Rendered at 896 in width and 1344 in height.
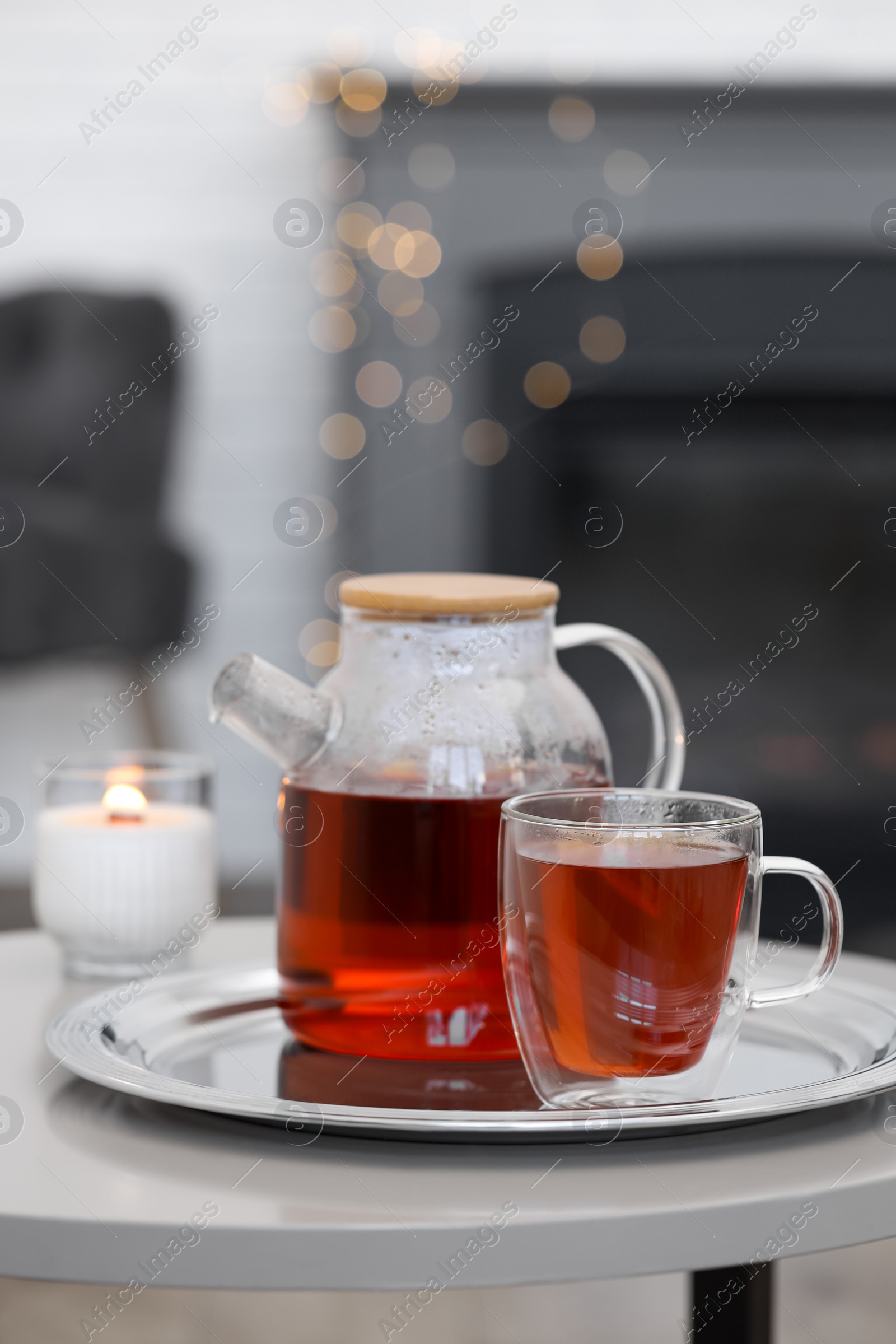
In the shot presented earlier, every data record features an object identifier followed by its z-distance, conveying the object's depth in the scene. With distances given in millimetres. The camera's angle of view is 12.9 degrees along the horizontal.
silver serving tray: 1301
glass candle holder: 1563
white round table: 1252
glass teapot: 1386
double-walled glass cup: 1318
